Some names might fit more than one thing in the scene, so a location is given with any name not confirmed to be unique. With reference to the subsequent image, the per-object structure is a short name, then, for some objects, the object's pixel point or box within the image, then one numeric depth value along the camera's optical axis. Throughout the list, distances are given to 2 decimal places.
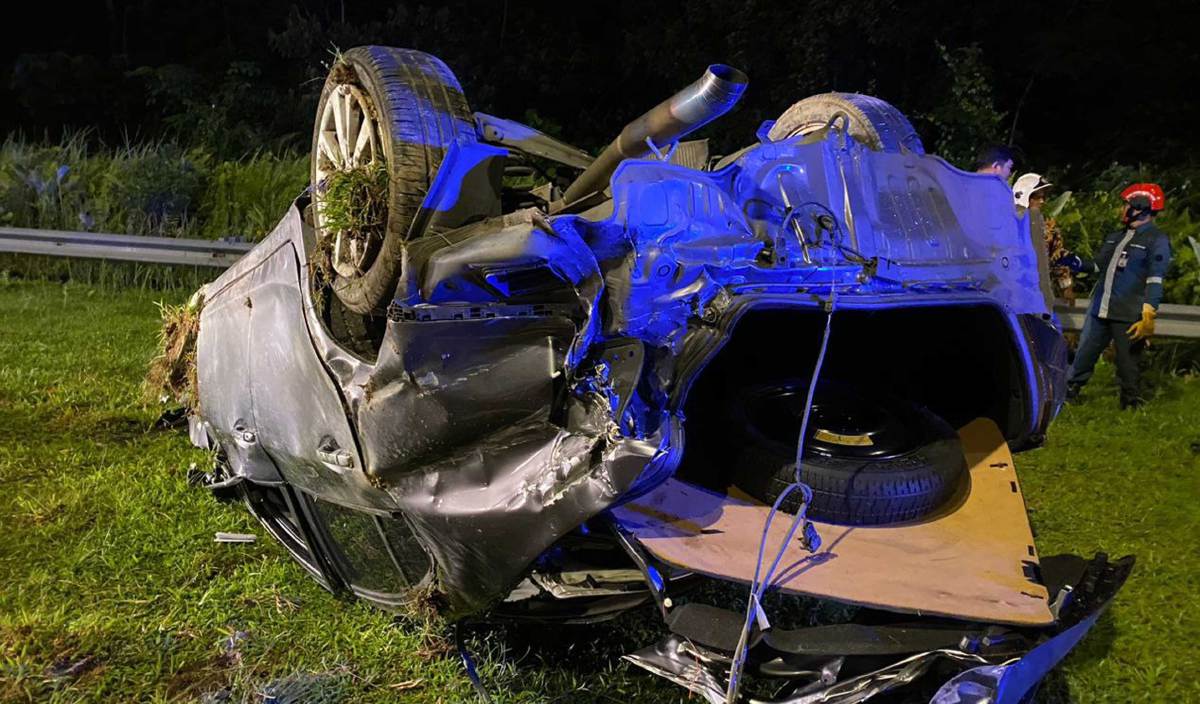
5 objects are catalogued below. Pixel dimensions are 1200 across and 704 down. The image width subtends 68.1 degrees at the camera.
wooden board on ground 2.21
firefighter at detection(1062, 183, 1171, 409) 6.02
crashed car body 2.13
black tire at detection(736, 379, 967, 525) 2.60
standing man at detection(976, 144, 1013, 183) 5.82
